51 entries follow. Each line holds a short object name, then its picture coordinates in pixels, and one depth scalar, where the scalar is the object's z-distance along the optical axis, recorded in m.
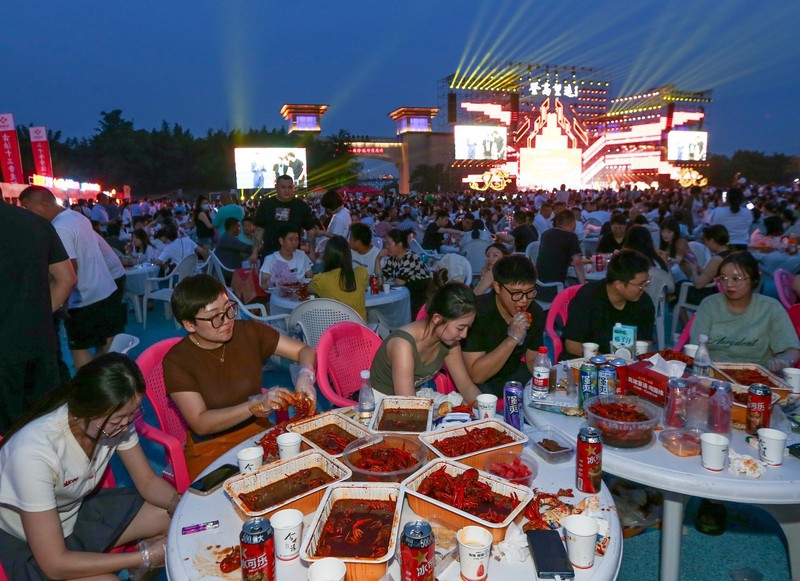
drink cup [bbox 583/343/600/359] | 2.93
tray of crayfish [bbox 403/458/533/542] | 1.54
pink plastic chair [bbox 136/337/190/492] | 2.47
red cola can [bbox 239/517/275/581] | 1.38
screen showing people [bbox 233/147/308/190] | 26.00
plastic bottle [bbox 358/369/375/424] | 2.48
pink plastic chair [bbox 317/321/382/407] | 3.13
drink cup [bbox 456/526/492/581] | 1.37
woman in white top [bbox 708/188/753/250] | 8.29
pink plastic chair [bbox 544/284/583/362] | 4.27
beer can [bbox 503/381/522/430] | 2.26
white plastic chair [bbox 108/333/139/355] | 2.91
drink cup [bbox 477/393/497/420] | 2.31
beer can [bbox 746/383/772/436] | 2.10
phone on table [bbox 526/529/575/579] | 1.39
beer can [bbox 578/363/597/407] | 2.42
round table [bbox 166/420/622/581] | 1.46
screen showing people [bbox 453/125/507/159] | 35.00
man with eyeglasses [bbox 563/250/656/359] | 3.43
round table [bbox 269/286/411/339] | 5.45
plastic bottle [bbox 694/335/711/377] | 2.65
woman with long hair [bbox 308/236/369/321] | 4.72
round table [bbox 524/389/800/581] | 1.82
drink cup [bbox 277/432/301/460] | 2.01
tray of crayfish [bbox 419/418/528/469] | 1.88
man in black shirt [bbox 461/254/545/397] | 3.13
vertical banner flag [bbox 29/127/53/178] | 19.42
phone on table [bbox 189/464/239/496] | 1.89
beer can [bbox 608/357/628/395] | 2.53
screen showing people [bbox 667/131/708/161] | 37.25
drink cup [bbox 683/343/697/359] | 2.98
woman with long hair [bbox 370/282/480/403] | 2.68
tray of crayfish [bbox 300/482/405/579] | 1.37
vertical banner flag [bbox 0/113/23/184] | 17.00
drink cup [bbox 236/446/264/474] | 1.93
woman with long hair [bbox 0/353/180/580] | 1.71
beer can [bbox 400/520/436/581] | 1.29
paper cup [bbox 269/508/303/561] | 1.47
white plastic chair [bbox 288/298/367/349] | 4.12
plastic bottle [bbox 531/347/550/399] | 2.53
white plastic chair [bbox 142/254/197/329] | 7.41
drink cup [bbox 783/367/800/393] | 2.42
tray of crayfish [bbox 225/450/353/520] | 1.66
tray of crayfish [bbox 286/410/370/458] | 2.07
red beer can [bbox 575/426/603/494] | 1.78
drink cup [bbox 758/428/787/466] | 1.91
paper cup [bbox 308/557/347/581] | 1.27
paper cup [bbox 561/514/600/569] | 1.45
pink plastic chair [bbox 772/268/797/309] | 4.84
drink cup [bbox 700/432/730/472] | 1.90
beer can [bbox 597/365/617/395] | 2.41
